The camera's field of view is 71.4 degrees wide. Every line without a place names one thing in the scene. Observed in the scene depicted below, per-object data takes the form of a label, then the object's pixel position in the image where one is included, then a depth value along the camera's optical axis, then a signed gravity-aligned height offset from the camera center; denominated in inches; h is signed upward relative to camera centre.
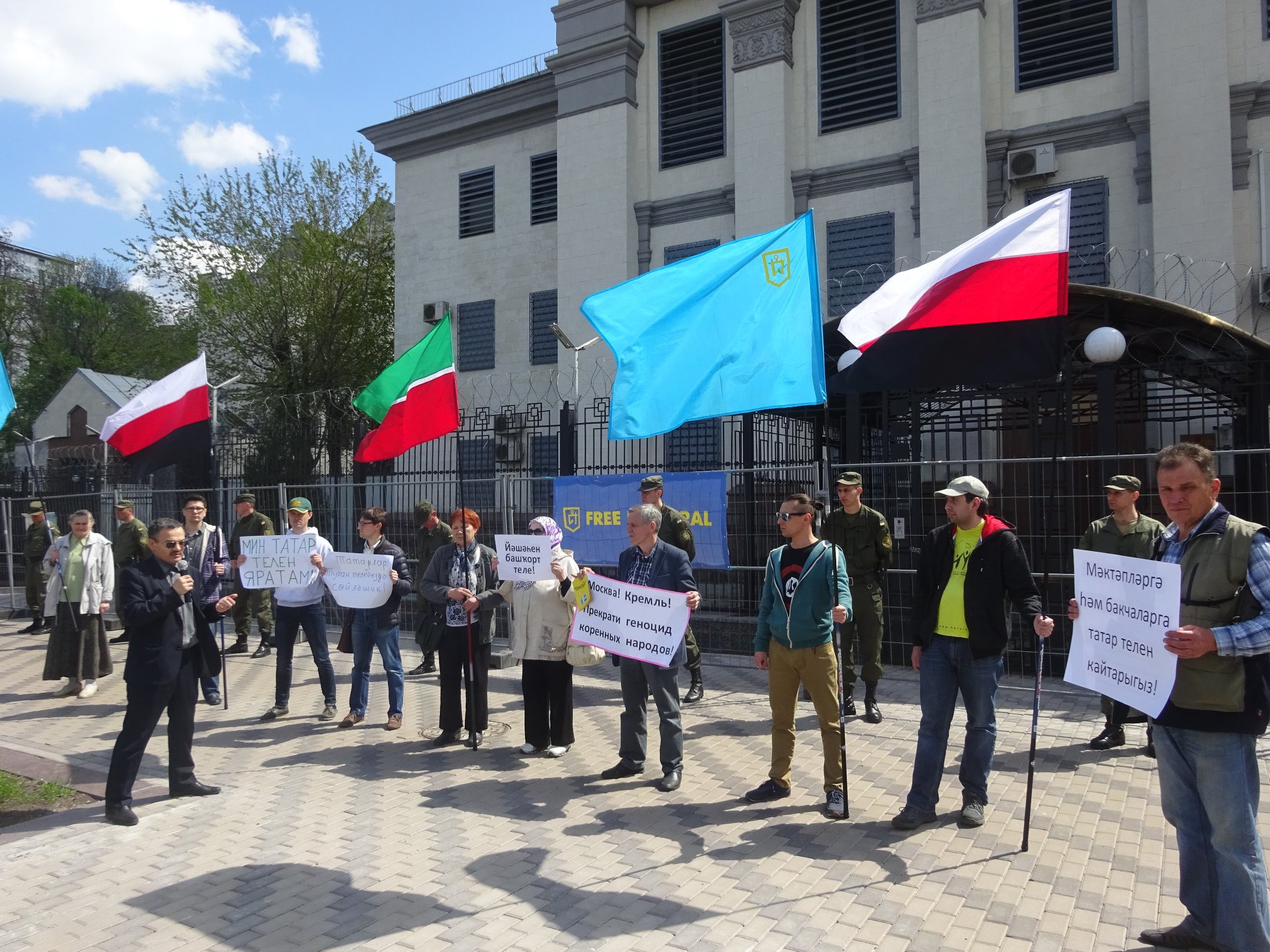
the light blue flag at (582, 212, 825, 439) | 240.7 +44.5
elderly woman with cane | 376.2 -50.6
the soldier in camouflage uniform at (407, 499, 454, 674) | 374.3 -16.8
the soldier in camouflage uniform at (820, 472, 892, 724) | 307.3 -28.3
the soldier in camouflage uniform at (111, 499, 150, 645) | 455.8 -21.3
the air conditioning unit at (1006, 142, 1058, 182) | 575.5 +212.2
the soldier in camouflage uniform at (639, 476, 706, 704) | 316.2 -15.1
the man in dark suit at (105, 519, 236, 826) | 220.4 -42.6
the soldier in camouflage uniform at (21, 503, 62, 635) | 569.3 -36.5
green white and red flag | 307.1 +34.1
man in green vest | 139.6 -36.1
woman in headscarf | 265.1 -48.0
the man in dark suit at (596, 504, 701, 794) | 241.0 -51.2
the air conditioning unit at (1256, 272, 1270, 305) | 496.7 +108.8
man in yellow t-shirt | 200.2 -33.4
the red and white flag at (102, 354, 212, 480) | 407.2 +34.5
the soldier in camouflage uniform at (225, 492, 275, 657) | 442.6 -59.1
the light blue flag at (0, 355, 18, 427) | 403.5 +47.4
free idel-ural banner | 363.6 -8.9
